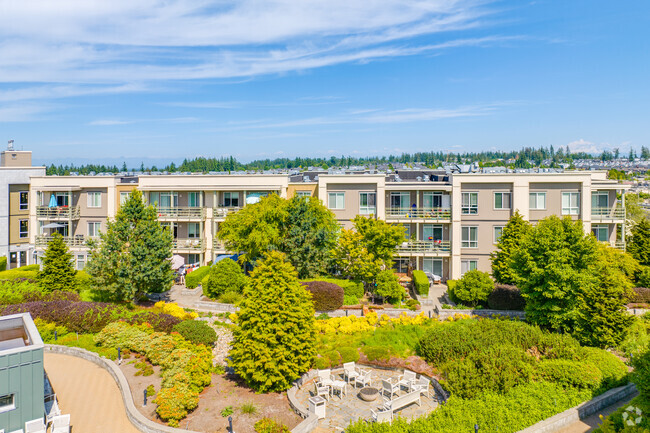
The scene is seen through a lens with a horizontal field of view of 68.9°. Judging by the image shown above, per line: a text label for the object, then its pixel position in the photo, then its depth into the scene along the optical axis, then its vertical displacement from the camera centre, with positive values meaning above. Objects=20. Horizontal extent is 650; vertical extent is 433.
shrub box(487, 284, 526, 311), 29.39 -5.29
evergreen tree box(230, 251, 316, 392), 17.88 -4.57
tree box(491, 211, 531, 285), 30.98 -2.13
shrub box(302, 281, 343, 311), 29.45 -5.19
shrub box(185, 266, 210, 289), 34.47 -4.70
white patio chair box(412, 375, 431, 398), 17.98 -6.68
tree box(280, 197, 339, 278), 31.88 -1.71
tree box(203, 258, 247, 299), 31.84 -4.53
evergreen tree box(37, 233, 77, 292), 29.29 -3.57
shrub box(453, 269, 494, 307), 29.70 -4.68
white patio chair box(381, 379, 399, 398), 17.82 -6.63
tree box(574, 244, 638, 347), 21.72 -4.58
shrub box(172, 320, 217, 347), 22.27 -5.67
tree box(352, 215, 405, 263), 31.58 -1.56
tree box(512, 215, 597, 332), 23.45 -2.90
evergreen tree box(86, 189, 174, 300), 28.11 -2.60
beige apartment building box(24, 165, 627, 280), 37.59 +0.82
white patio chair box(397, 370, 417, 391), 18.32 -6.56
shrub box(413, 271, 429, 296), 32.59 -4.91
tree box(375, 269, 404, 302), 30.52 -4.68
